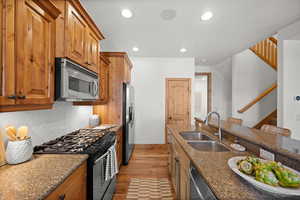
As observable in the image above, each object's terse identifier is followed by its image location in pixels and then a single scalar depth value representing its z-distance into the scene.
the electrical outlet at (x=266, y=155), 1.06
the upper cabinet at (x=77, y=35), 1.27
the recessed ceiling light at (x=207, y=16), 2.08
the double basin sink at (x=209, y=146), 1.56
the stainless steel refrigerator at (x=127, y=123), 2.92
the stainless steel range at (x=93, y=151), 1.26
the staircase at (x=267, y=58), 4.29
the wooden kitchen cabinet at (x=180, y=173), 1.31
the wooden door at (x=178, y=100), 4.21
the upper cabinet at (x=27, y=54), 0.81
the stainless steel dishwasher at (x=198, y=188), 0.88
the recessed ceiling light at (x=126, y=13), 2.03
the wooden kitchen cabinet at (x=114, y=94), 2.99
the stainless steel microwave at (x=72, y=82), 1.21
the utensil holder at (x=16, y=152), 1.04
